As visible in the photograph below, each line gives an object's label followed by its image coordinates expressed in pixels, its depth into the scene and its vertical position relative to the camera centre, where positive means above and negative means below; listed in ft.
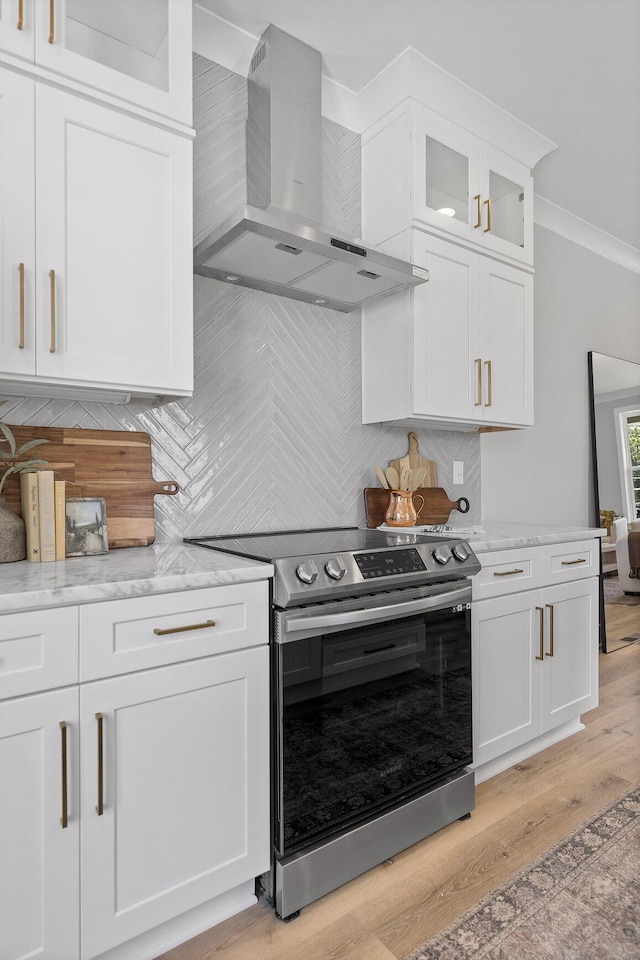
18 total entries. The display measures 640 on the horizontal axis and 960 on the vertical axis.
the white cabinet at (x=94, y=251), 4.79 +2.13
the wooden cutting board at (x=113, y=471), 5.97 +0.19
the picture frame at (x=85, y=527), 5.54 -0.37
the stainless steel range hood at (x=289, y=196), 6.50 +3.65
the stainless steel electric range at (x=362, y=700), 5.05 -2.08
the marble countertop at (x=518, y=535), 7.13 -0.66
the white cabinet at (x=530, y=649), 7.13 -2.21
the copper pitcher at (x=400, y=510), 8.28 -0.33
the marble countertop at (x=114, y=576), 3.89 -0.67
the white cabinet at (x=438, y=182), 7.77 +4.40
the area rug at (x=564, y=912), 4.73 -3.80
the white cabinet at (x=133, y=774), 3.87 -2.15
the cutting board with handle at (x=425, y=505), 8.55 -0.29
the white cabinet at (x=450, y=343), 7.91 +2.11
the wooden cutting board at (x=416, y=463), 8.88 +0.37
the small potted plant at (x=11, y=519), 5.01 -0.26
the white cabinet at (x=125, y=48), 4.91 +4.12
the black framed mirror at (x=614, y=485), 12.60 +0.02
